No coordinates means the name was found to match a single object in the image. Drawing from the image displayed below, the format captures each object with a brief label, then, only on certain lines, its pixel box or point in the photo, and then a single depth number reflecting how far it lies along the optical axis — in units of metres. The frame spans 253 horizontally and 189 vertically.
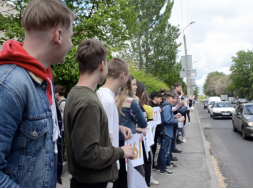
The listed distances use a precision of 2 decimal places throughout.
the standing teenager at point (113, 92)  2.45
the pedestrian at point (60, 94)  5.38
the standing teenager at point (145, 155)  4.09
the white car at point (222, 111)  20.60
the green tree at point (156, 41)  28.67
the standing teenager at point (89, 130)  1.62
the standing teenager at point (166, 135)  5.56
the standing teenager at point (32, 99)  1.13
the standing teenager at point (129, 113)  3.36
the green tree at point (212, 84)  120.11
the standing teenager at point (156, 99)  6.42
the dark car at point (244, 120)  10.19
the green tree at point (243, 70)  73.50
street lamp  19.12
